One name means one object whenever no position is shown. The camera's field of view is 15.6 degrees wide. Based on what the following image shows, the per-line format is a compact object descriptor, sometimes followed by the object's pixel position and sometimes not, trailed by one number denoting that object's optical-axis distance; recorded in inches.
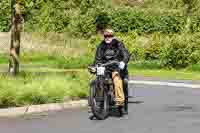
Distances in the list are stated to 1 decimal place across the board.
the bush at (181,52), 1421.0
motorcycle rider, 598.5
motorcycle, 579.5
